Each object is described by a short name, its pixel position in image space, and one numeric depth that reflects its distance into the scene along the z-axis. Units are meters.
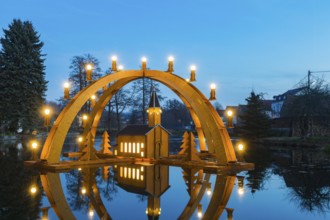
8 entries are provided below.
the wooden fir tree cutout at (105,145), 17.84
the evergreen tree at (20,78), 34.22
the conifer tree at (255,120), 36.59
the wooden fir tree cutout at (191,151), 13.81
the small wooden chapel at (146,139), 15.54
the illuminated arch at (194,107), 12.60
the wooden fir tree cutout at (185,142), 15.66
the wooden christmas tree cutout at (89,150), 14.10
